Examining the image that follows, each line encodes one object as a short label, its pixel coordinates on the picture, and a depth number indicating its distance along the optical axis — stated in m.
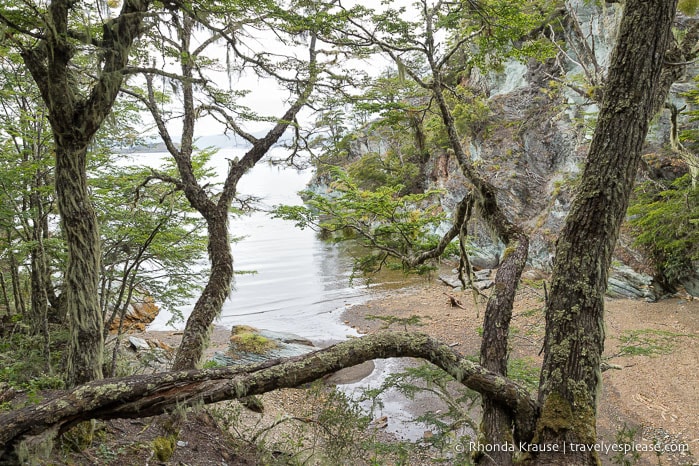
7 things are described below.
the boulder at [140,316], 14.69
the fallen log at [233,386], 2.24
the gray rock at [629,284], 12.80
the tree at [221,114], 4.62
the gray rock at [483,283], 16.23
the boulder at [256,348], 9.44
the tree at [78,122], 3.35
